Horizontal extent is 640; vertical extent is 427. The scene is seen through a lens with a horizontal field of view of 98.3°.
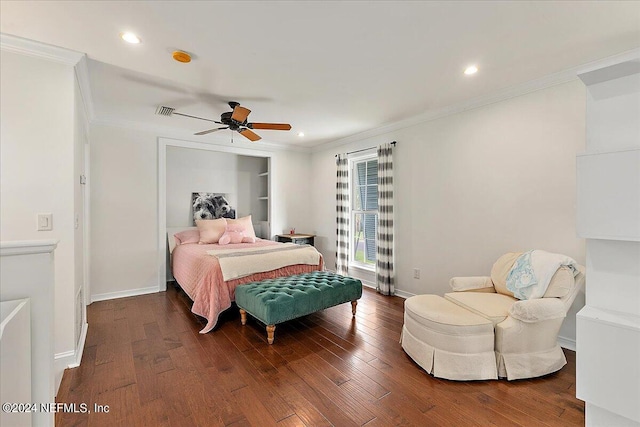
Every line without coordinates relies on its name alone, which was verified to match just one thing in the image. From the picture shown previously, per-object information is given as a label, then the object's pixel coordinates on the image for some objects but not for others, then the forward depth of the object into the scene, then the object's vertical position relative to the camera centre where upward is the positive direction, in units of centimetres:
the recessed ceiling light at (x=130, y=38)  202 +132
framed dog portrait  512 +13
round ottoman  206 -102
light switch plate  212 -5
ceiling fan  303 +108
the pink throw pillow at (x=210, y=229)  448 -25
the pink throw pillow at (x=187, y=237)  449 -38
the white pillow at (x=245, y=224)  478 -18
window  471 +3
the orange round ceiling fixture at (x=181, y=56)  223 +130
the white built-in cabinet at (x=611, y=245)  109 -15
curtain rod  409 +106
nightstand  530 -48
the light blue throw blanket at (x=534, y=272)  223 -51
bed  304 -70
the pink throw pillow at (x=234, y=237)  442 -37
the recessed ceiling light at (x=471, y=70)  250 +131
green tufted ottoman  258 -83
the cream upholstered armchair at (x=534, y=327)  206 -87
